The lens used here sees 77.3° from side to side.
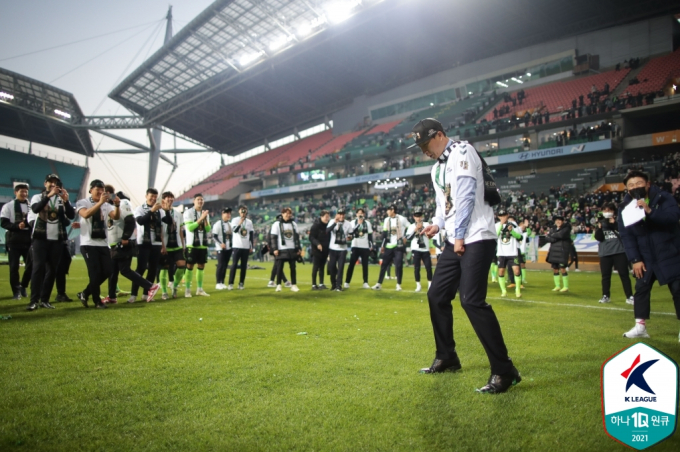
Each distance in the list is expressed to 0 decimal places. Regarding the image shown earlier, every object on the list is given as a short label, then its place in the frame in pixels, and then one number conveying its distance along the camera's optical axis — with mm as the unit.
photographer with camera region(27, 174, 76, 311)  6543
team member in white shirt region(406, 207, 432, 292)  10839
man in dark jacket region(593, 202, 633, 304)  8133
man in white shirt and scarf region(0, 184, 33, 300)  7762
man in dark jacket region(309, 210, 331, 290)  11141
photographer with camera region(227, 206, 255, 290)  11164
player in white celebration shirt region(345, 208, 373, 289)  11305
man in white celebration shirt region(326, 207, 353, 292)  11117
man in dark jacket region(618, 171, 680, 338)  4480
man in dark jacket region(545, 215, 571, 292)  10586
